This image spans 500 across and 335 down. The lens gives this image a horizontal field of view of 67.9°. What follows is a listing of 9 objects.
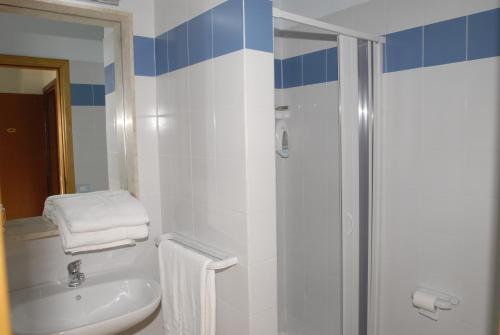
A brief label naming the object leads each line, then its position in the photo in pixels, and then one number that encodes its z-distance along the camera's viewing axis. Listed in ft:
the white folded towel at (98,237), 5.22
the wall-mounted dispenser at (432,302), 5.53
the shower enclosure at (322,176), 6.11
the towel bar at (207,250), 4.74
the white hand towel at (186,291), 4.88
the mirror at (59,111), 5.41
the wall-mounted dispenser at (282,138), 7.97
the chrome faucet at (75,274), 5.61
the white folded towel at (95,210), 5.24
